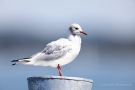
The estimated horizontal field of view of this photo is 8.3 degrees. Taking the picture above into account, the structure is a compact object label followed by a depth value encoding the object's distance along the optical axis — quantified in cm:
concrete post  1045
